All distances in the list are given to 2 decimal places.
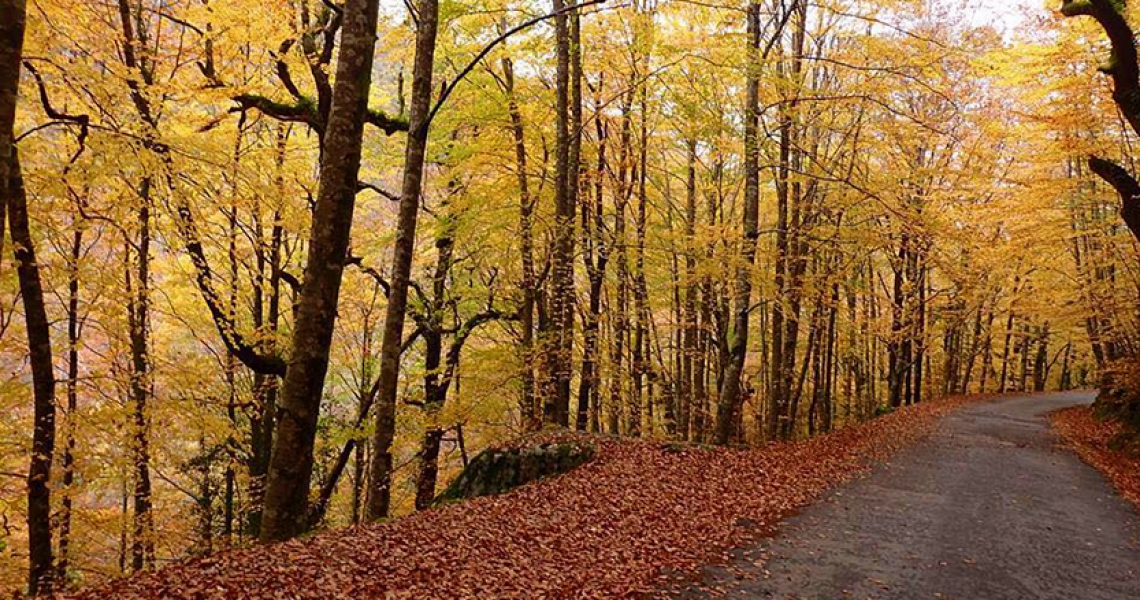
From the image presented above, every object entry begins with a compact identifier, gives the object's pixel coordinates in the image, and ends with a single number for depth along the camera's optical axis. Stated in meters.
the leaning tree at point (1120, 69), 9.82
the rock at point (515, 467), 11.42
